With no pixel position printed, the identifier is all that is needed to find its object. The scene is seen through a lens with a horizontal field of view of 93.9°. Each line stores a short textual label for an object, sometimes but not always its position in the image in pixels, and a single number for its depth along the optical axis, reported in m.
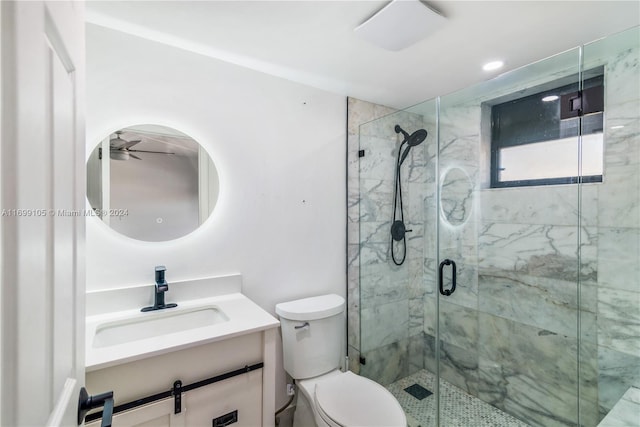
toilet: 1.49
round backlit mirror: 1.44
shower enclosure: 1.62
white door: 0.33
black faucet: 1.44
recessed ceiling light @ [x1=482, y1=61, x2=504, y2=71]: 1.80
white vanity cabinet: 1.05
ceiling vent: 1.25
